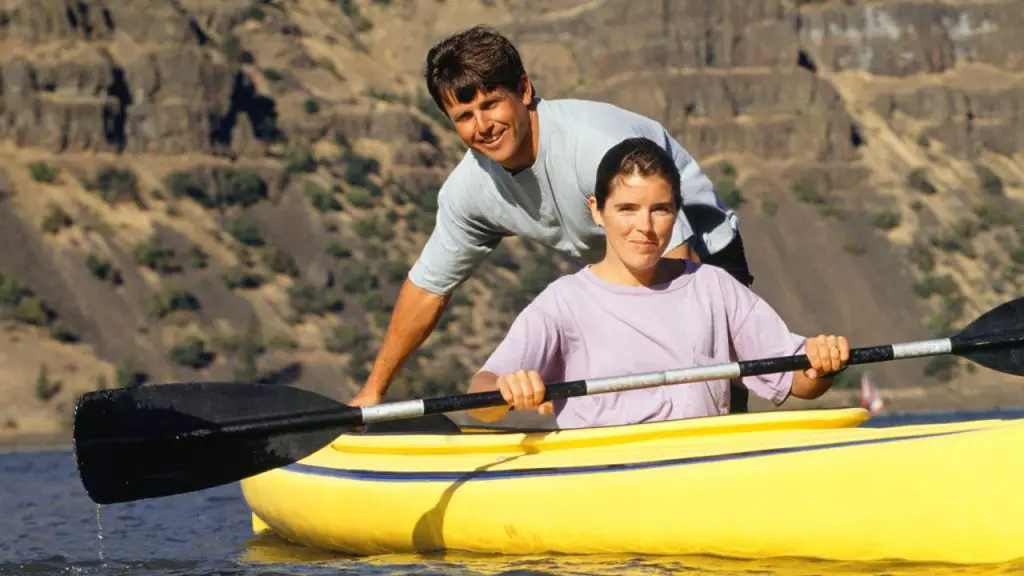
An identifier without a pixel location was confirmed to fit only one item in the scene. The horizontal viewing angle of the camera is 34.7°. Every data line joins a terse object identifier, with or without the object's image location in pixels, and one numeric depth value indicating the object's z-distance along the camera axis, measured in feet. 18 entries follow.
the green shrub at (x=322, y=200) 179.52
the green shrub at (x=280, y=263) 165.89
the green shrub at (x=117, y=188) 165.17
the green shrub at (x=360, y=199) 182.91
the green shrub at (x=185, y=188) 169.99
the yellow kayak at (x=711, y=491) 17.31
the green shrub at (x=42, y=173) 162.91
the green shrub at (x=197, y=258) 161.99
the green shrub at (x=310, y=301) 162.91
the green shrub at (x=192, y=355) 147.95
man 20.31
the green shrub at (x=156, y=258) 159.33
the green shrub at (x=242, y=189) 174.19
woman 18.65
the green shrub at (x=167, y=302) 153.58
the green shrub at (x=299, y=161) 184.96
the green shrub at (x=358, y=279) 168.45
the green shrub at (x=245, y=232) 167.94
